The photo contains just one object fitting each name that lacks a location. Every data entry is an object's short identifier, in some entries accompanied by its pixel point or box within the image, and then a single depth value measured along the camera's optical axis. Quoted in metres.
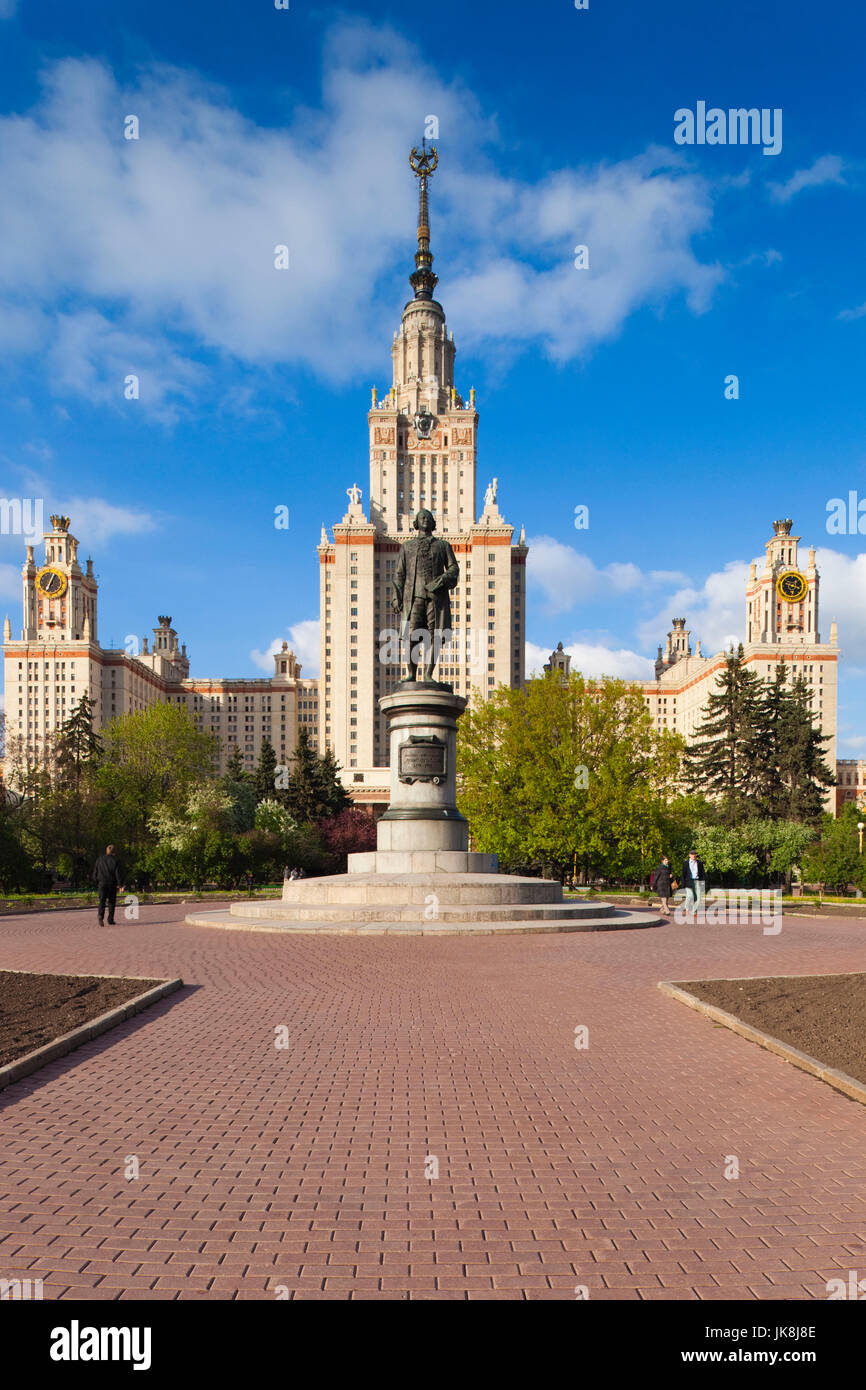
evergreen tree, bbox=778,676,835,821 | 56.81
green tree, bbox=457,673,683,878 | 35.66
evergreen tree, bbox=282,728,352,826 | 63.75
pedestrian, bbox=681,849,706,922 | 23.08
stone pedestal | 21.61
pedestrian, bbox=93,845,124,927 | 19.12
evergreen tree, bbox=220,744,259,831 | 55.12
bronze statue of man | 24.14
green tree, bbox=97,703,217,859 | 43.50
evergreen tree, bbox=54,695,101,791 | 59.33
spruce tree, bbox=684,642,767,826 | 56.47
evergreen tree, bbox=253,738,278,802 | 72.44
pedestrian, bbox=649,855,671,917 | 25.69
